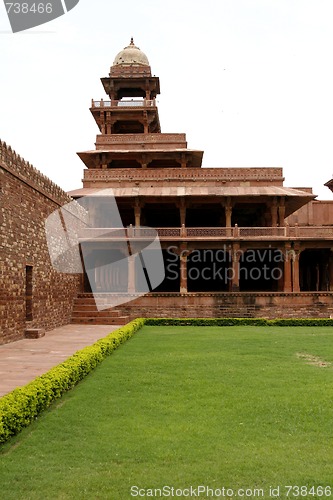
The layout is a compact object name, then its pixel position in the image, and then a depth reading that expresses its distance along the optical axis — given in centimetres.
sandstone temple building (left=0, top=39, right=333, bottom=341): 1411
